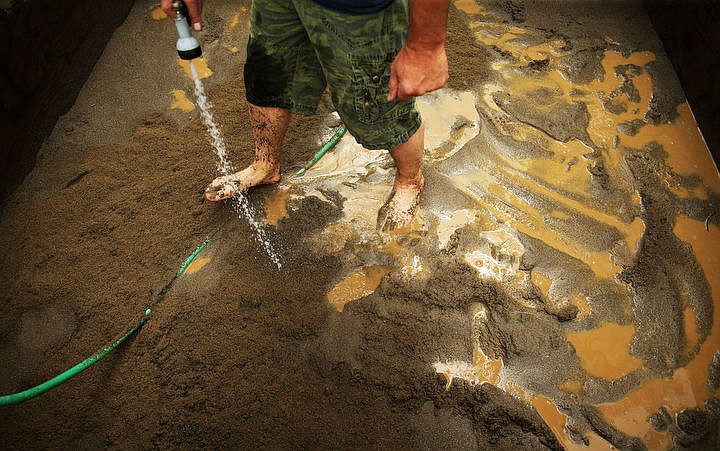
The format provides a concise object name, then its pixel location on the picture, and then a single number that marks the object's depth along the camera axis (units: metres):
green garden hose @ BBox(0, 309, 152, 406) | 1.48
